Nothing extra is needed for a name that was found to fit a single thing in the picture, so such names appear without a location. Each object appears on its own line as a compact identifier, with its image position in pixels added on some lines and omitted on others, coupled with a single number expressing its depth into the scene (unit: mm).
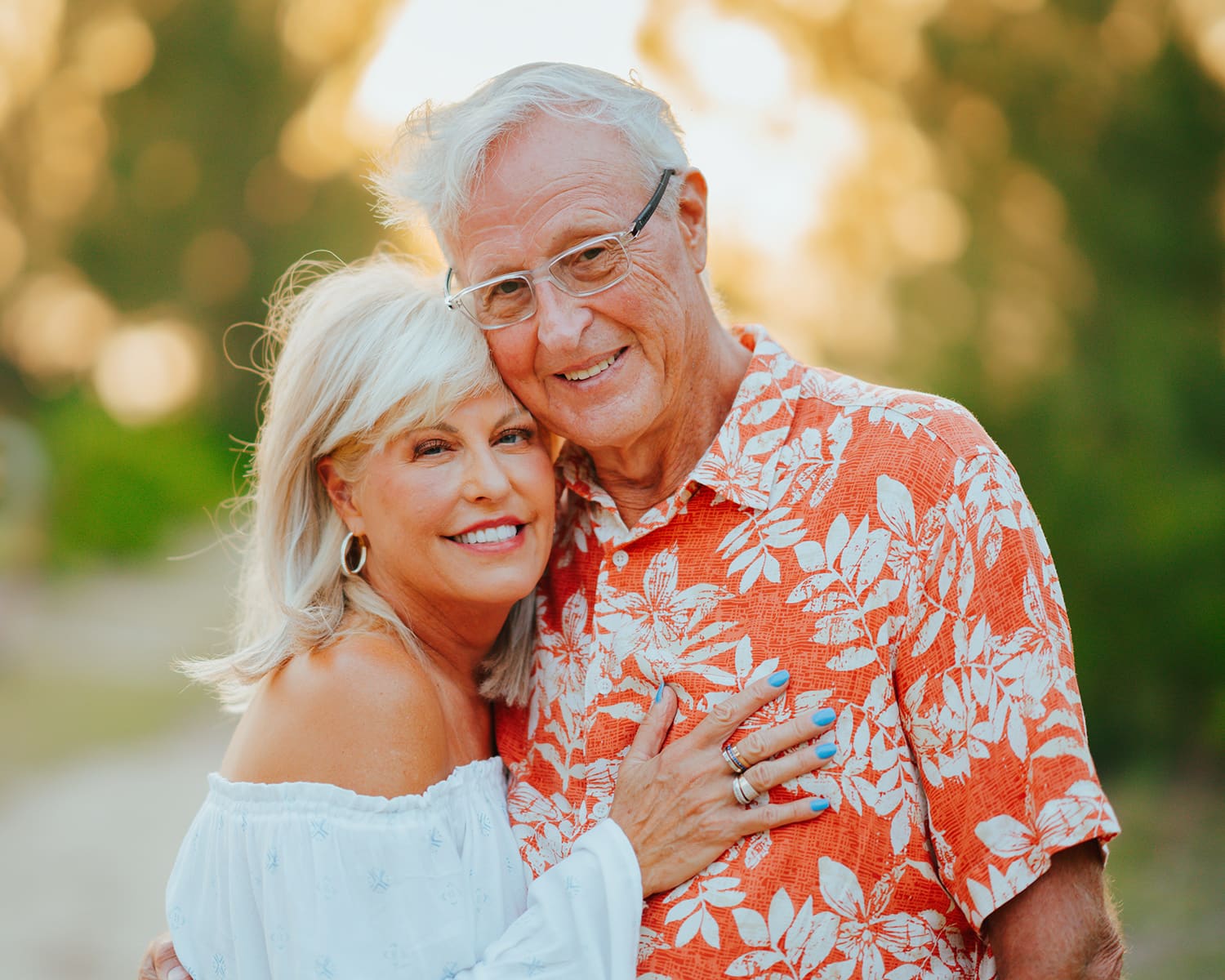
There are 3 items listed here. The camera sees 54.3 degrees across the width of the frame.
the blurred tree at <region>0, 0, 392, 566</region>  18562
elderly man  1927
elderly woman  2119
